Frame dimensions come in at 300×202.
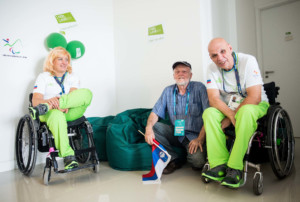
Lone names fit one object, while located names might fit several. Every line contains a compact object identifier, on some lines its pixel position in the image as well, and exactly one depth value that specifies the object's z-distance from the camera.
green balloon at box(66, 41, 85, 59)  3.05
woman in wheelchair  2.02
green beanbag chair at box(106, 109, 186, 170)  2.36
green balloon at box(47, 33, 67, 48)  2.80
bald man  1.58
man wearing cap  2.14
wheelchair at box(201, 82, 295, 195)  1.54
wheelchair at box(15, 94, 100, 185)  2.05
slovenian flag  1.96
